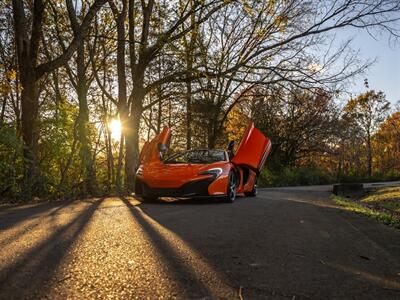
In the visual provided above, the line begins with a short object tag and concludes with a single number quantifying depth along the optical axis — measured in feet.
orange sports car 28.04
